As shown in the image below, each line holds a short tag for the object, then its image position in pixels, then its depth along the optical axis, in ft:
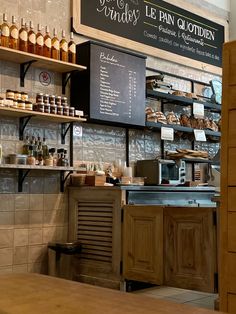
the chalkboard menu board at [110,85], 15.39
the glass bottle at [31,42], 14.07
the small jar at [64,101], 14.66
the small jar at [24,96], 13.67
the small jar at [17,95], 13.55
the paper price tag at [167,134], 18.16
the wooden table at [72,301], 3.49
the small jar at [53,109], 14.28
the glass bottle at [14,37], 13.57
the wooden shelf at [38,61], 13.39
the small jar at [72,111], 14.65
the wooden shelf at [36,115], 13.19
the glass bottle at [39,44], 14.28
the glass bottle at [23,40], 13.83
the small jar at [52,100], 14.40
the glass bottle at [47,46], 14.48
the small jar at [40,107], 13.96
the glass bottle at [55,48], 14.65
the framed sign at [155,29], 16.81
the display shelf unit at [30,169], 13.08
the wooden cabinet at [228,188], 8.42
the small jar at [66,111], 14.52
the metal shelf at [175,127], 17.59
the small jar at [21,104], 13.47
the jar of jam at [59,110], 14.39
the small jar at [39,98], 14.11
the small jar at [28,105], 13.64
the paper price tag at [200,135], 19.54
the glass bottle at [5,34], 13.34
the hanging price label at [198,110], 19.72
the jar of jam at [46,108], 14.12
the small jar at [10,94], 13.45
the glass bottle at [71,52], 15.10
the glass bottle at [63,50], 14.89
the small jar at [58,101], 14.52
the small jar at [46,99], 14.25
